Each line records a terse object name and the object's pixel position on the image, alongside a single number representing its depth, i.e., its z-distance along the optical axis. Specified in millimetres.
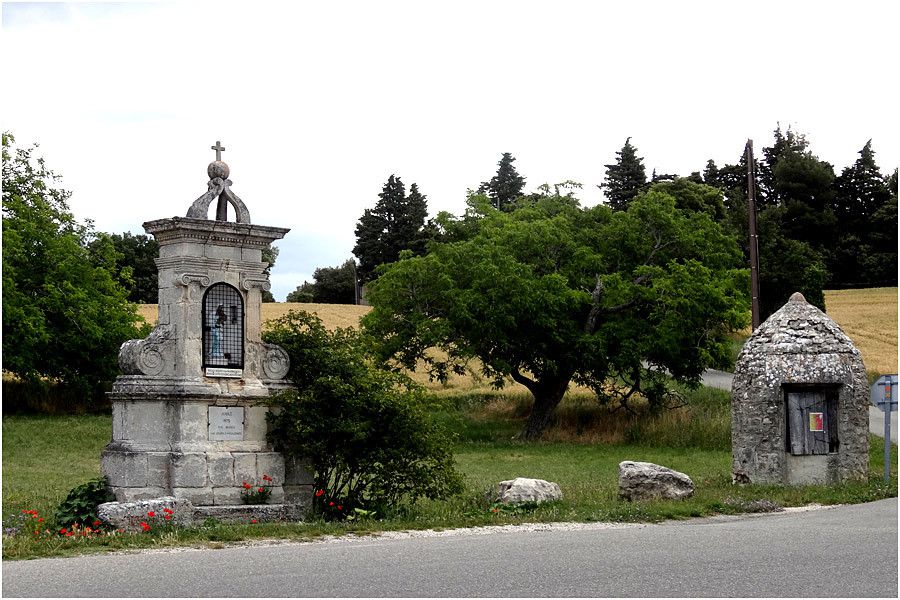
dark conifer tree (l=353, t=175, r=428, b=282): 85312
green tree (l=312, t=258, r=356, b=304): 96125
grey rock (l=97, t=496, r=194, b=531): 13883
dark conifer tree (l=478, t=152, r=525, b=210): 92375
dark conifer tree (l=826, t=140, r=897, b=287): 78688
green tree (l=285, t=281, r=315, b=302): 96250
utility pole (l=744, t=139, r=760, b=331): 33812
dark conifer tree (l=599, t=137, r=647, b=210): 83188
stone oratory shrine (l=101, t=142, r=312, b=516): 15219
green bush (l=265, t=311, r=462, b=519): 16000
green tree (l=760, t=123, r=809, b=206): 81625
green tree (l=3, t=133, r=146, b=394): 37875
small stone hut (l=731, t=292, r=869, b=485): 20281
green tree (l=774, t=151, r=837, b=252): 78188
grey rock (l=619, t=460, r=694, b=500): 18109
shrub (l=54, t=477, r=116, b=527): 14531
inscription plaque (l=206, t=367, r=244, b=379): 15719
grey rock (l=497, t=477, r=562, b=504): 16688
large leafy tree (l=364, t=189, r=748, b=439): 36562
